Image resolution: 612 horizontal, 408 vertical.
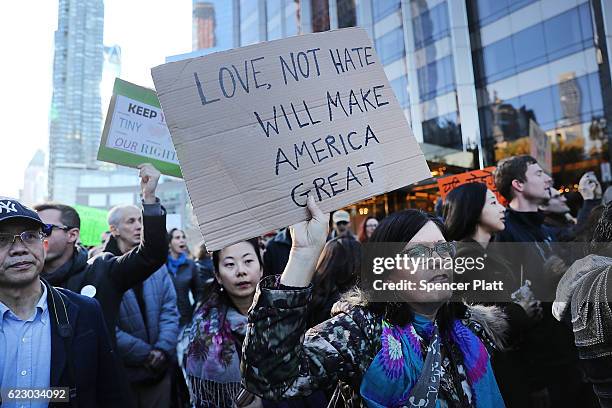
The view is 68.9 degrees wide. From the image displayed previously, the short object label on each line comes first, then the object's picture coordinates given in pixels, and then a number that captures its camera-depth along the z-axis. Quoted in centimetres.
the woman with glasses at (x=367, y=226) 672
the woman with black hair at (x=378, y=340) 125
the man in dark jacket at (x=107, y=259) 282
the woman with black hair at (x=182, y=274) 571
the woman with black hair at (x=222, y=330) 232
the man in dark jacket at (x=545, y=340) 267
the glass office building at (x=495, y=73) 1852
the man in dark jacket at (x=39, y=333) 194
